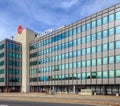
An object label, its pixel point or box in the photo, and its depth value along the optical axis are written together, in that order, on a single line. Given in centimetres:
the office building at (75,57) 3110
